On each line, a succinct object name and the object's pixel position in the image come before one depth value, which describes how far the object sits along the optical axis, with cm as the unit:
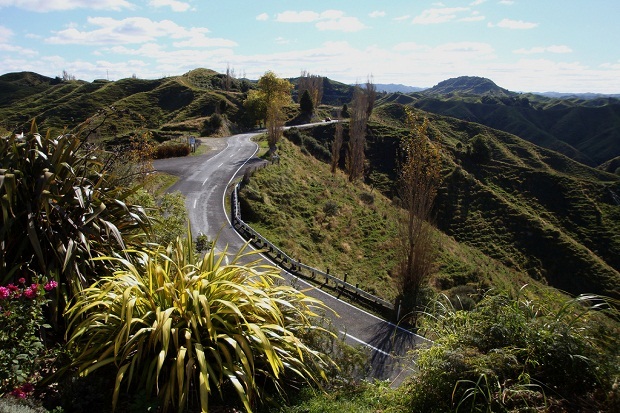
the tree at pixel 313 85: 8100
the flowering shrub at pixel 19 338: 359
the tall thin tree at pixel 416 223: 1519
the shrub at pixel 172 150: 3489
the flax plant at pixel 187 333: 390
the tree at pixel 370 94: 6238
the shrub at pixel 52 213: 498
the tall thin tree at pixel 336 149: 3997
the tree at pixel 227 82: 9093
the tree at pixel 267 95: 5241
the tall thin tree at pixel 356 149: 4044
